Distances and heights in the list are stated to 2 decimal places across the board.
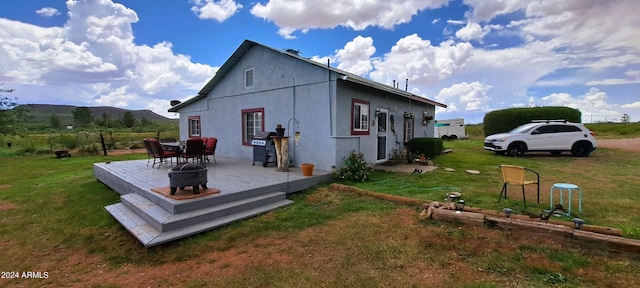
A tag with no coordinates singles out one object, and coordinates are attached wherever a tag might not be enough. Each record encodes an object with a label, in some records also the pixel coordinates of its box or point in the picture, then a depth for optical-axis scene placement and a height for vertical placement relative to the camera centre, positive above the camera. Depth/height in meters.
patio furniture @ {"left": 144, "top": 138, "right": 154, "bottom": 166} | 7.75 -0.31
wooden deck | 3.97 -1.19
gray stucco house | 7.49 +0.89
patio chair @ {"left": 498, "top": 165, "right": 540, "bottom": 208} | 4.35 -0.69
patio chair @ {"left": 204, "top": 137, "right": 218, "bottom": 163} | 8.45 -0.37
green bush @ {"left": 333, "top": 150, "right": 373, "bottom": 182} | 6.97 -0.98
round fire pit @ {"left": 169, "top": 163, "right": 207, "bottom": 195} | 4.52 -0.70
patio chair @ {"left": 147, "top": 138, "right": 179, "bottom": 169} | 7.48 -0.44
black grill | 8.09 -0.39
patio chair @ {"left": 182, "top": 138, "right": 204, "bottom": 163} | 7.59 -0.36
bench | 14.27 -0.89
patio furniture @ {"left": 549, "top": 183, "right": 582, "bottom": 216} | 3.98 -0.81
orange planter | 6.67 -0.85
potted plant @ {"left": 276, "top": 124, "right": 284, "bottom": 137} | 7.48 +0.12
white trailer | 22.75 +0.44
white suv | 11.03 -0.24
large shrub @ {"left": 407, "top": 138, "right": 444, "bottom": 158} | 10.73 -0.48
